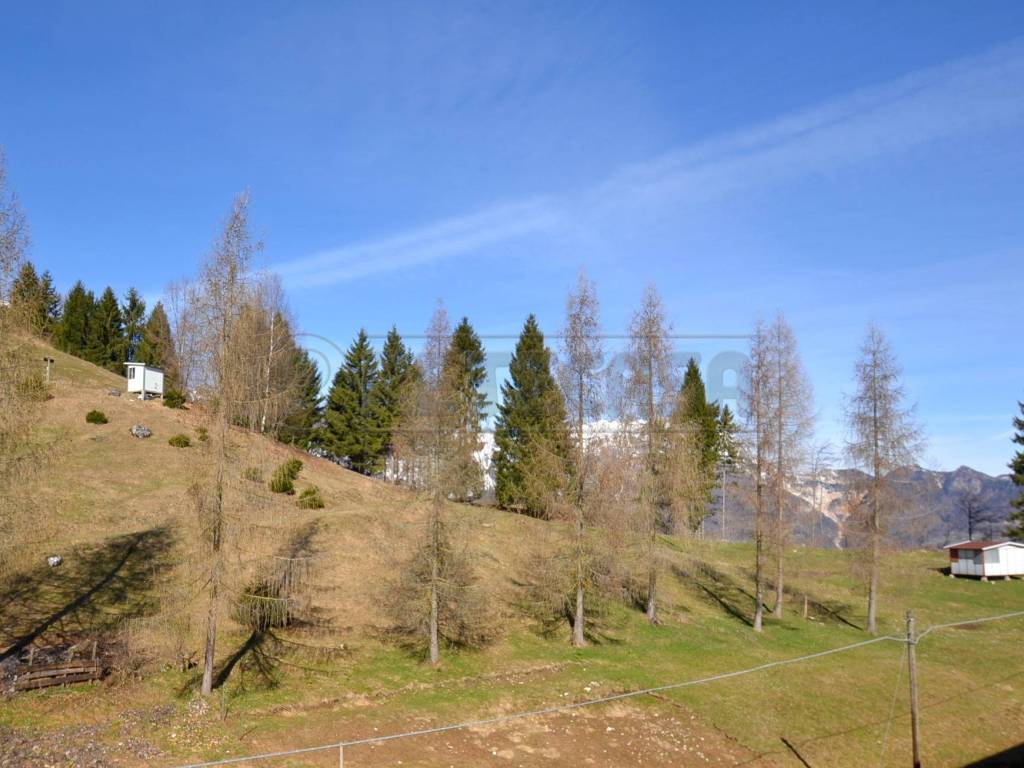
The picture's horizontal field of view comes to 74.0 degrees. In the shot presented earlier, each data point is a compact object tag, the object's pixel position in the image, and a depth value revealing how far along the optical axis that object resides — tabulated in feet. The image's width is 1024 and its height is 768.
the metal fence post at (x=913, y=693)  52.90
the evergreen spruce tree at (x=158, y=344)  187.32
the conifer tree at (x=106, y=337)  233.96
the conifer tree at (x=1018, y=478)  220.23
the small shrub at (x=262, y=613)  68.59
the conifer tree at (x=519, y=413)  157.89
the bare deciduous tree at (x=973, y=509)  262.06
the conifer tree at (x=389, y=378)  173.88
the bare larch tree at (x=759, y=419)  106.01
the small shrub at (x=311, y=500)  117.29
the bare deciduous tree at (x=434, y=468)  74.23
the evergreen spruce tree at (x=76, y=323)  229.66
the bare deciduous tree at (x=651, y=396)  97.25
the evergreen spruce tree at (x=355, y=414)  178.91
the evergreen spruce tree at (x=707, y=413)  182.11
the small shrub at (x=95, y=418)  134.43
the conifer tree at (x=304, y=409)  174.29
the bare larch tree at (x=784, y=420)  106.73
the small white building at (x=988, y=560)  159.12
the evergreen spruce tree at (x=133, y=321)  248.93
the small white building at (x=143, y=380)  167.94
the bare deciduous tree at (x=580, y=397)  86.74
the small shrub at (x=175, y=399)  160.45
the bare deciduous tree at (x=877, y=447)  109.50
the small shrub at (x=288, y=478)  114.46
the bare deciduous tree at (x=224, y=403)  58.90
